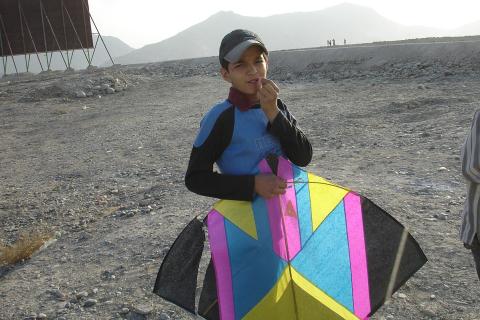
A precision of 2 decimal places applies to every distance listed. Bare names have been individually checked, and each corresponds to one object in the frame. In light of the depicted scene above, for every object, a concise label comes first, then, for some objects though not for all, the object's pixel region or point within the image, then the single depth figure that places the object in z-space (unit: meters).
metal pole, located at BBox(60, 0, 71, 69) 32.88
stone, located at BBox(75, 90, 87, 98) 21.22
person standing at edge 1.91
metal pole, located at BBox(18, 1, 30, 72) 32.66
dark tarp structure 32.84
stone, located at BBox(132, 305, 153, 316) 3.63
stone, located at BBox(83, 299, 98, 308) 3.85
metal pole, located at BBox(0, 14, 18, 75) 32.84
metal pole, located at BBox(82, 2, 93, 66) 33.19
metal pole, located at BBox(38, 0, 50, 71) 32.25
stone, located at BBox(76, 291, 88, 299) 3.98
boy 1.93
